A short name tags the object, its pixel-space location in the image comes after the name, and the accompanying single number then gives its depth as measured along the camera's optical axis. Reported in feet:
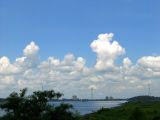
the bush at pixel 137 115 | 171.04
